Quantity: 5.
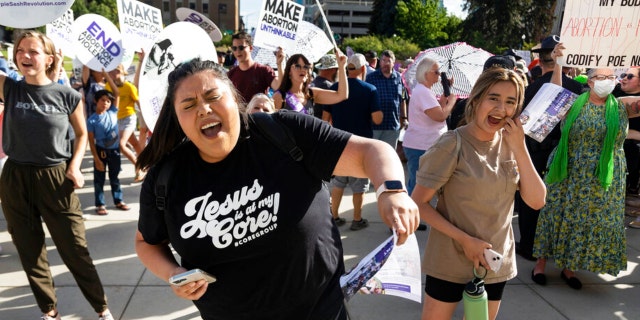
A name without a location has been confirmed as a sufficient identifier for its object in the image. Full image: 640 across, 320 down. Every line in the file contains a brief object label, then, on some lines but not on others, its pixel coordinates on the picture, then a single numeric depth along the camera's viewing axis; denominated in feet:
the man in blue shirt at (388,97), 19.33
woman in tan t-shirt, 7.32
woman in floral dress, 11.21
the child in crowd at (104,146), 17.99
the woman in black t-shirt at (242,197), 4.91
